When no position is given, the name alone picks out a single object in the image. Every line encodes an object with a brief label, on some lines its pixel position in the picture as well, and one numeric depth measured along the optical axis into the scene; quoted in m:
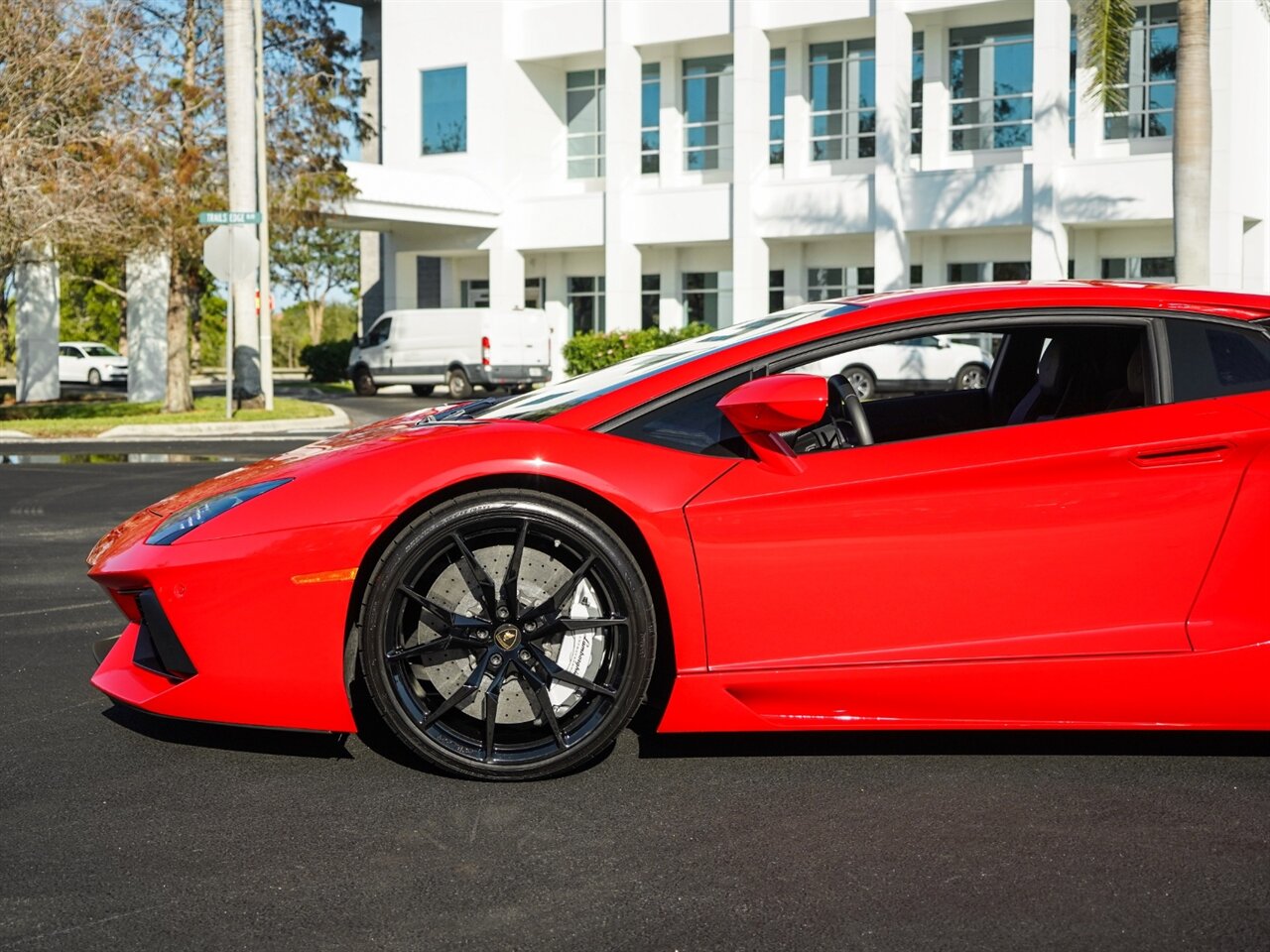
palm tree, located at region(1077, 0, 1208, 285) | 18.23
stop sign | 22.39
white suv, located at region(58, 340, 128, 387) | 43.44
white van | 35.22
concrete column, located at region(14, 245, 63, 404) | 30.97
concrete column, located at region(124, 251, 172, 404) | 30.55
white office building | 32.41
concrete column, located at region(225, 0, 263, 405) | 25.45
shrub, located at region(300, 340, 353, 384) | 44.41
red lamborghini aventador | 4.00
